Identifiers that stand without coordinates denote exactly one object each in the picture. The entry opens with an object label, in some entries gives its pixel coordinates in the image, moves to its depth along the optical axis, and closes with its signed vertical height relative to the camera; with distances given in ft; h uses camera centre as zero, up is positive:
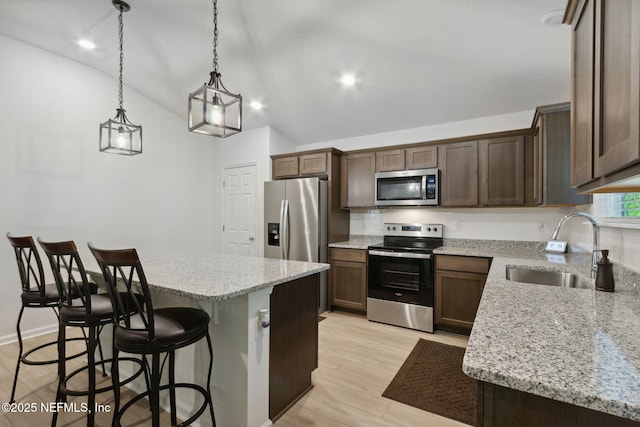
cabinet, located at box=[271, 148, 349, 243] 13.12 +1.91
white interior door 15.67 +0.08
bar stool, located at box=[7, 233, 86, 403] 6.20 -1.84
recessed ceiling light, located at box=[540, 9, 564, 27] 6.68 +4.61
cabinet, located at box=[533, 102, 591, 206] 7.49 +1.56
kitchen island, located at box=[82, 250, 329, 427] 5.22 -2.31
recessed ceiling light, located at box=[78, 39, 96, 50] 10.36 +5.98
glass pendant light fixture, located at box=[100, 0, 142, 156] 8.46 +2.27
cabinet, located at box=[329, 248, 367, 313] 12.14 -2.78
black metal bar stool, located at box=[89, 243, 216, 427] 4.13 -1.84
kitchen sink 6.38 -1.44
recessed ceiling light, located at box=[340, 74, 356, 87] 10.40 +4.83
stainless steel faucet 5.52 -0.48
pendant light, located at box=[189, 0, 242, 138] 6.16 +2.19
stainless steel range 10.65 -2.58
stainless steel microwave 11.45 +1.07
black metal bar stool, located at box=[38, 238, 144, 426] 5.08 -1.90
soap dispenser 4.78 -0.98
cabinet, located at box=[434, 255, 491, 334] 9.89 -2.60
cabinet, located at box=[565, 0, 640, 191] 2.23 +1.18
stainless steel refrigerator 12.66 -0.37
